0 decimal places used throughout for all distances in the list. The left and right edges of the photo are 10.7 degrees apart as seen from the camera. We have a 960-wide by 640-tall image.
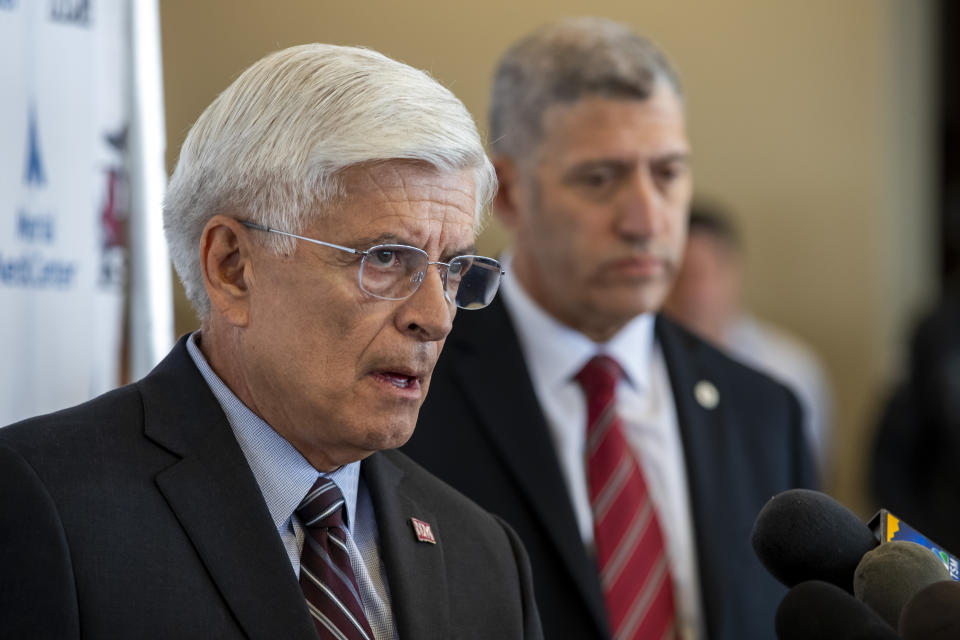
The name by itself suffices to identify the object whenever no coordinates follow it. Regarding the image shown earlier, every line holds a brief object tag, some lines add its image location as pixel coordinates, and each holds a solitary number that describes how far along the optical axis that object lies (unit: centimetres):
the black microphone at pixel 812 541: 298
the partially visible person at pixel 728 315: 610
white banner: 321
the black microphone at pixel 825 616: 287
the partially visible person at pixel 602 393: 345
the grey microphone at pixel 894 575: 292
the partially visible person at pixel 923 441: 506
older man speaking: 302
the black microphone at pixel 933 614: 284
